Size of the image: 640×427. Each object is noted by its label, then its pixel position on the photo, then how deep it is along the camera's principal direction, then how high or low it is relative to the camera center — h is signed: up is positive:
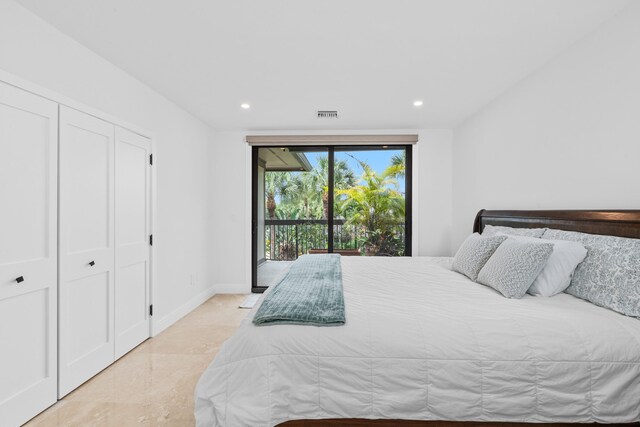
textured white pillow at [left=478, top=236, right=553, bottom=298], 1.64 -0.31
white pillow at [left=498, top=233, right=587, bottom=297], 1.66 -0.32
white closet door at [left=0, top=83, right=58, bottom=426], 1.61 -0.25
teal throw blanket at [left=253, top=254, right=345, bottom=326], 1.32 -0.46
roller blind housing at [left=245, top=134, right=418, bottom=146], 4.02 +1.05
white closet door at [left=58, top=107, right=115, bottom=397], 1.96 -0.26
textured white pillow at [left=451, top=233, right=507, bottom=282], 2.07 -0.30
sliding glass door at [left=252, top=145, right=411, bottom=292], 4.28 +0.21
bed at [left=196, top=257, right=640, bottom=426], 1.16 -0.66
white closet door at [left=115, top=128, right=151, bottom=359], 2.47 -0.24
